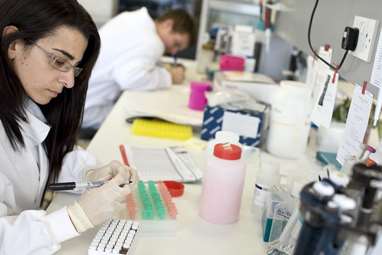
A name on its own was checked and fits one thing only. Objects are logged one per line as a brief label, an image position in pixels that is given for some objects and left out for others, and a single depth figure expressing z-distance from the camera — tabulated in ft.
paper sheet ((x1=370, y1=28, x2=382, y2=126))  3.31
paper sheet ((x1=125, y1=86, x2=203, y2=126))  5.91
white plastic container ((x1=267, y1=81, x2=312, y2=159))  5.10
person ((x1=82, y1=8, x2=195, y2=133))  7.66
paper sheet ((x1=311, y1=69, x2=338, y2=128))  4.23
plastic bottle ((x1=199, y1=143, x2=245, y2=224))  3.62
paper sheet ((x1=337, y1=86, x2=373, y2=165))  3.49
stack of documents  4.41
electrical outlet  3.55
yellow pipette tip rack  5.61
